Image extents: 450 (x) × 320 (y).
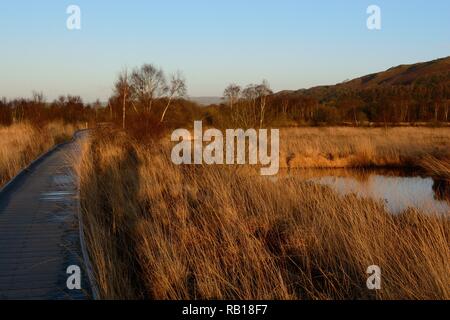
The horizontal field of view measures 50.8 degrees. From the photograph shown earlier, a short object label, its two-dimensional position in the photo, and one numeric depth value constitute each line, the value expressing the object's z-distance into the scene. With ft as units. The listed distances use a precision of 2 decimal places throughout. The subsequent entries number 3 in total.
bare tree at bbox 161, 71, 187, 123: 131.17
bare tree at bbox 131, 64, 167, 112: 100.43
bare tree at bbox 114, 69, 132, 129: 85.92
